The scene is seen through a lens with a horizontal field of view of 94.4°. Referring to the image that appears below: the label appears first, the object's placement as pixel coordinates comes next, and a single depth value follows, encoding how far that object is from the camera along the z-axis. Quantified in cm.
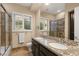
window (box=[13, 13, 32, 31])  252
